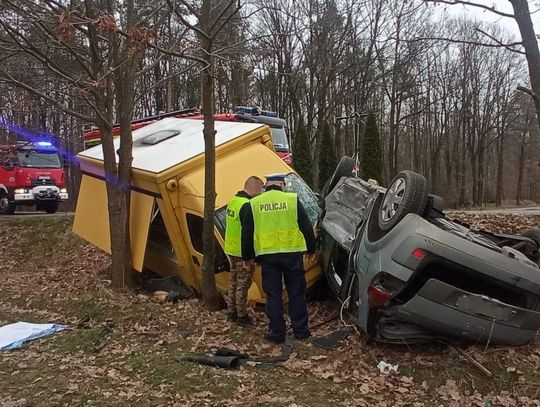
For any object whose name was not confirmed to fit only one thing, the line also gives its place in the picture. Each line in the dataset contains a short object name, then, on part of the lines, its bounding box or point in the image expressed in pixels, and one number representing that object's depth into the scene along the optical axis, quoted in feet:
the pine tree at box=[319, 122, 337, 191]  104.17
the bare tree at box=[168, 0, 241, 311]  22.06
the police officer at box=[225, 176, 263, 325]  21.03
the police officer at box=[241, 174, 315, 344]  19.42
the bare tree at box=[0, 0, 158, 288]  25.52
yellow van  24.06
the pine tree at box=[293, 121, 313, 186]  100.42
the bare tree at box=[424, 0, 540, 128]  26.43
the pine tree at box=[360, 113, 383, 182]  98.63
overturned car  15.43
